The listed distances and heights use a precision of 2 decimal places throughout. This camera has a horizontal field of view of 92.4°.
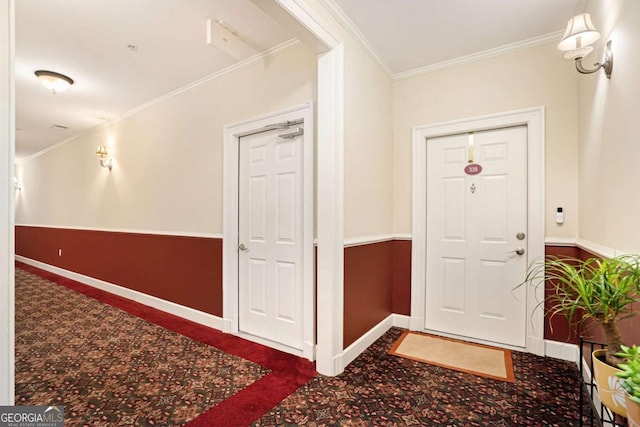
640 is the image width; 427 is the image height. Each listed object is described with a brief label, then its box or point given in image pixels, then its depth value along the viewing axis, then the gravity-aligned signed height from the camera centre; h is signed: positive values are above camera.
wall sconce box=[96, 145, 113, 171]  4.86 +0.88
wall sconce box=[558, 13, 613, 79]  1.79 +1.06
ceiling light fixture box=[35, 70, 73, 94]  3.50 +1.53
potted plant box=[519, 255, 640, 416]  1.07 -0.33
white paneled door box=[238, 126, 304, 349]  2.80 -0.24
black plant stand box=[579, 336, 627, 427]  1.09 -0.91
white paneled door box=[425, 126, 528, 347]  2.78 -0.21
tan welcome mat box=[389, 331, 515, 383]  2.40 -1.23
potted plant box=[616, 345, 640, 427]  0.87 -0.50
